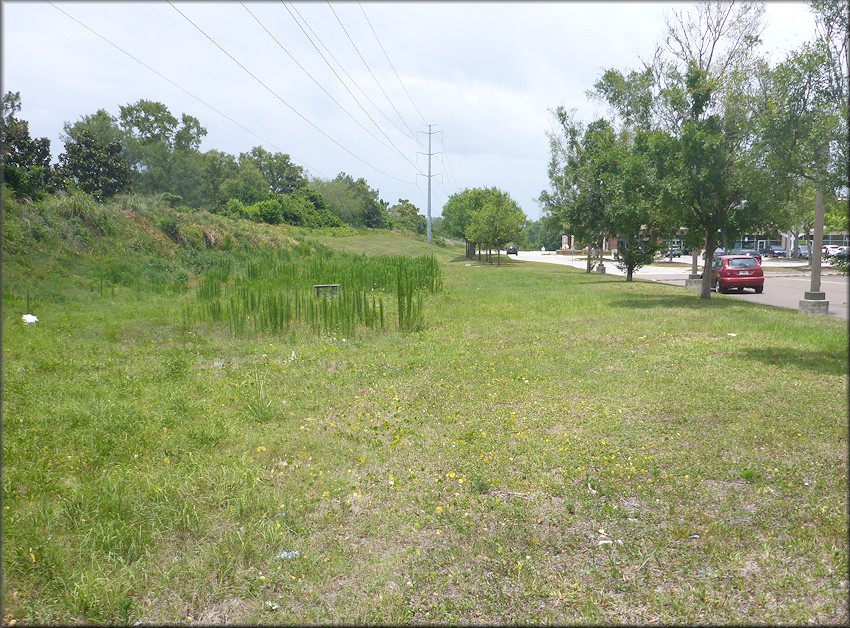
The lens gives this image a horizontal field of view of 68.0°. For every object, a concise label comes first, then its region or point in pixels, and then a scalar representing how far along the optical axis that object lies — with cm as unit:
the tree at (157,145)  4853
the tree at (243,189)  6078
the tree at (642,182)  1767
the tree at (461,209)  6619
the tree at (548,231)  3550
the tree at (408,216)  11056
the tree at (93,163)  3750
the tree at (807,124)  749
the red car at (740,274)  2300
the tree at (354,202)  7831
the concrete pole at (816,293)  1510
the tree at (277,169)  7594
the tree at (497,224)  5059
